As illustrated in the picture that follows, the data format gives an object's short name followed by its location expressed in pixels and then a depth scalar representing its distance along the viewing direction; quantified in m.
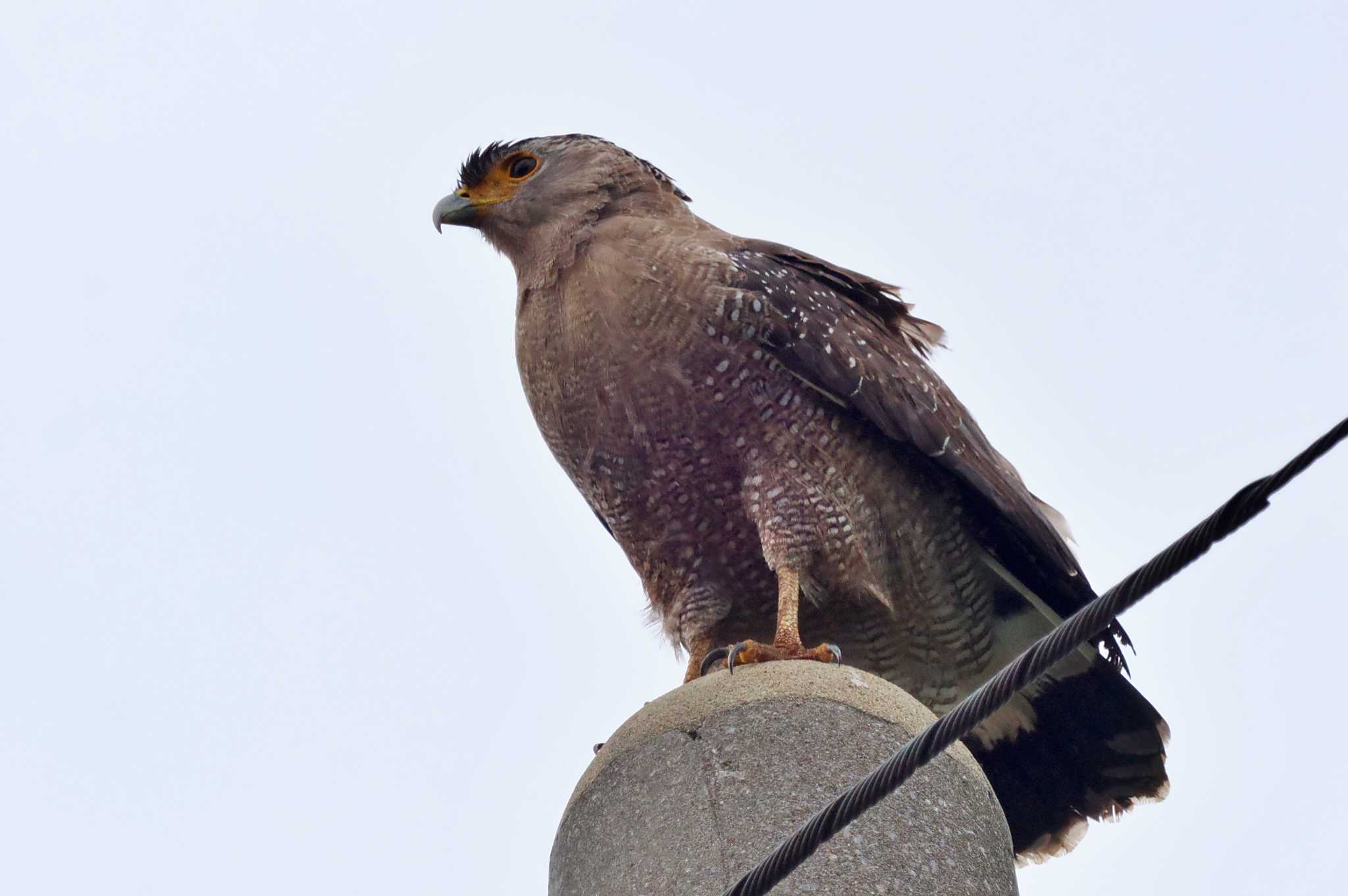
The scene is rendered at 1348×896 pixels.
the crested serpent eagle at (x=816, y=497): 11.63
